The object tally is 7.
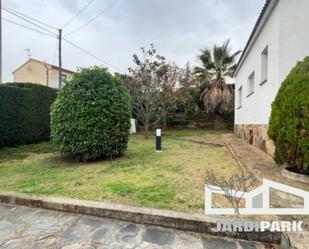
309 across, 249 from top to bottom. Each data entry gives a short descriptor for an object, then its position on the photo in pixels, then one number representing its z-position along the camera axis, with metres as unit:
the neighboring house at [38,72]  26.22
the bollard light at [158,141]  7.41
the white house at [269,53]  4.97
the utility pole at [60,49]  15.31
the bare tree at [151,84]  12.75
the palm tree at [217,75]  16.59
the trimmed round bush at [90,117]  5.49
